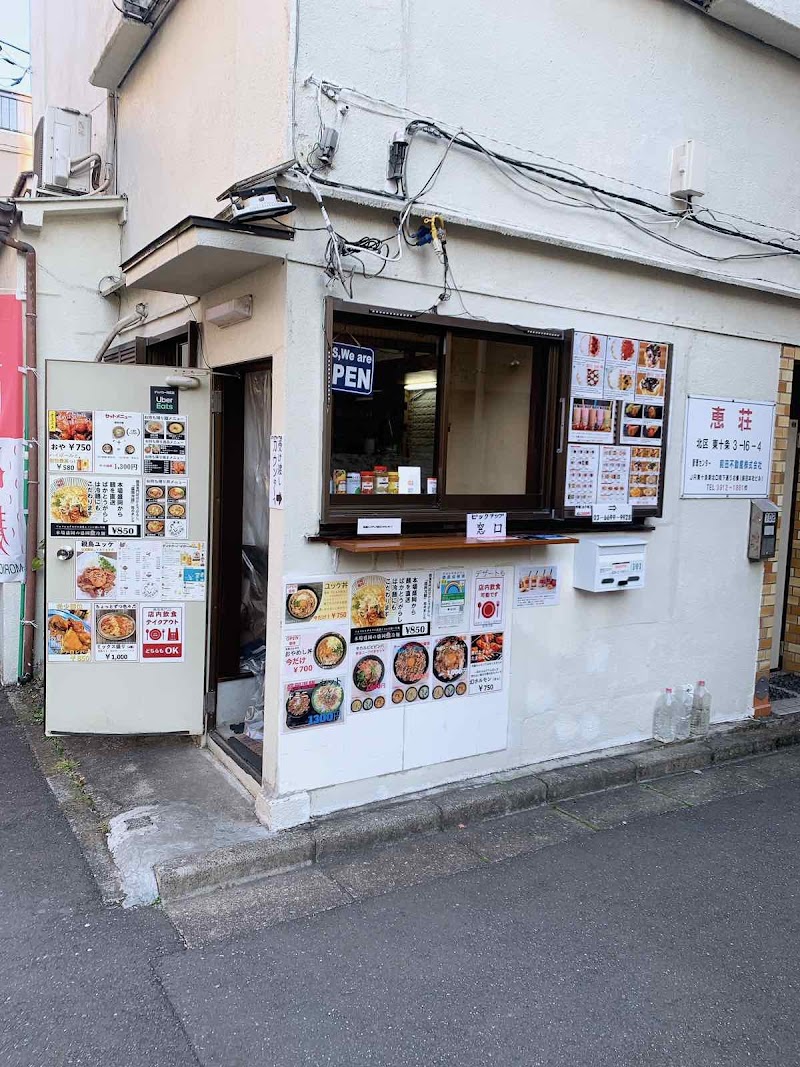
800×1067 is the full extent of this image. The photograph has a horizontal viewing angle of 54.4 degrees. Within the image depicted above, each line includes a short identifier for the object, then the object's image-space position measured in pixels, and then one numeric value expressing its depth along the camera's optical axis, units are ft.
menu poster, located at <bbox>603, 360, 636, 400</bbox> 17.40
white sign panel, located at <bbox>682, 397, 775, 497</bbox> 19.34
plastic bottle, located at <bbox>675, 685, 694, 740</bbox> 19.71
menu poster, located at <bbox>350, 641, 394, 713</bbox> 15.01
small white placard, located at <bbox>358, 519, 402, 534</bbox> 14.37
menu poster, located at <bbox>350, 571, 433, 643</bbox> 14.92
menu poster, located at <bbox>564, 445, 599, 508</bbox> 16.99
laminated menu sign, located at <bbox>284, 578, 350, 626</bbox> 14.14
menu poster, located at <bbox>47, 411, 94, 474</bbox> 16.01
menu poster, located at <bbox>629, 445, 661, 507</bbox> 18.11
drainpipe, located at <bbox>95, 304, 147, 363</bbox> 20.86
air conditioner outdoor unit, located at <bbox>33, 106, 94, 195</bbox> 23.93
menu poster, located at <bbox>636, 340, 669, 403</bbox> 17.88
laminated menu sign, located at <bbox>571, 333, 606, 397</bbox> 16.83
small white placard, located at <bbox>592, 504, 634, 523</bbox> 17.53
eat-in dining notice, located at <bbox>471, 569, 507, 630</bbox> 16.33
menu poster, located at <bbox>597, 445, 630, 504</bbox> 17.56
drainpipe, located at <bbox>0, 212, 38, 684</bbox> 21.94
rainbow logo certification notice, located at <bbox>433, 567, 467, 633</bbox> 15.83
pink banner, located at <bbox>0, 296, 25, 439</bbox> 21.67
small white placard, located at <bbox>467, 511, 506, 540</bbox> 15.51
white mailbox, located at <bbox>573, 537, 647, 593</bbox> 17.37
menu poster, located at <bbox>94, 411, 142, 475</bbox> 16.22
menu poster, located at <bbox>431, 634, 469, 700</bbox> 15.94
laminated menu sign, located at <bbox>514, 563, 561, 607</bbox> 16.94
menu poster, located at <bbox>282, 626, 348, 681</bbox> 14.24
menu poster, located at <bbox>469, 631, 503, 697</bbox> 16.42
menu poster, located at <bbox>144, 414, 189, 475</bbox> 16.53
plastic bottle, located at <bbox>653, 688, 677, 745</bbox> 19.58
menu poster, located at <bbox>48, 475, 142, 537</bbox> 16.26
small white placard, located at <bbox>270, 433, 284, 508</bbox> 13.94
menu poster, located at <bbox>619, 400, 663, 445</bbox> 17.78
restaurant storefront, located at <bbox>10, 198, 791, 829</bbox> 14.40
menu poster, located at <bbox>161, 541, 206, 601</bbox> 16.98
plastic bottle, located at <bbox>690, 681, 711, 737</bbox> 20.06
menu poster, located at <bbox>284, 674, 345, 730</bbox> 14.32
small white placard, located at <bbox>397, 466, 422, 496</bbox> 15.31
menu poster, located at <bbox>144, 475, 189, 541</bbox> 16.70
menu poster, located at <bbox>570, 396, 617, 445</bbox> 16.92
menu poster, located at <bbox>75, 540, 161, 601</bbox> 16.56
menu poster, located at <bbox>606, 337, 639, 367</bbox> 17.37
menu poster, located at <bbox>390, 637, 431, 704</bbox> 15.47
